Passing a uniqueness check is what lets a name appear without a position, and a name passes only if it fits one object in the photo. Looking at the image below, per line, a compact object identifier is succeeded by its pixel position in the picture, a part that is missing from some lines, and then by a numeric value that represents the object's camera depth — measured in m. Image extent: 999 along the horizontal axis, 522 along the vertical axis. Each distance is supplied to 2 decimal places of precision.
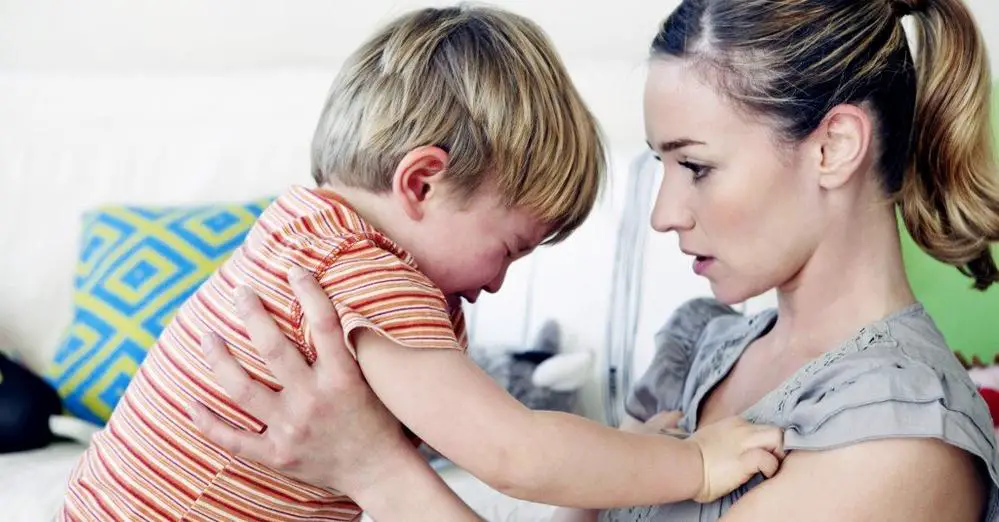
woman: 1.00
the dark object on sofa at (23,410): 1.98
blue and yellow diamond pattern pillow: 2.04
